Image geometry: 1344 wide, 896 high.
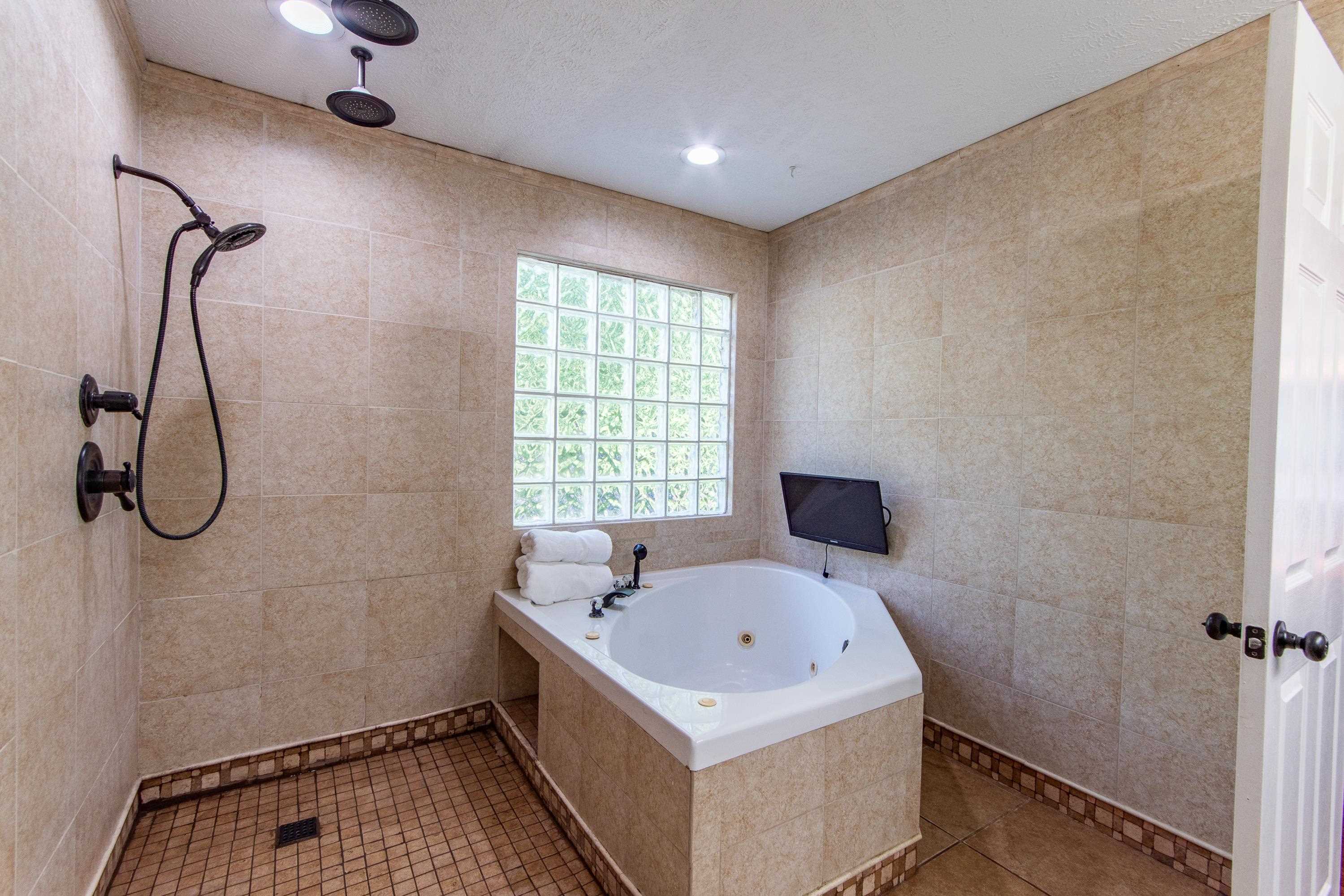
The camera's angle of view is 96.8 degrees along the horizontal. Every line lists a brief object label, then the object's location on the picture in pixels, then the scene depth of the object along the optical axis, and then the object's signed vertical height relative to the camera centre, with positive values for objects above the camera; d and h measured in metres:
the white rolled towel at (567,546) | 2.59 -0.50
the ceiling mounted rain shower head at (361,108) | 1.65 +0.92
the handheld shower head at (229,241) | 1.73 +0.55
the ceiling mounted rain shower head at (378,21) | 1.42 +1.00
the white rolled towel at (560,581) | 2.49 -0.63
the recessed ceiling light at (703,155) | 2.45 +1.18
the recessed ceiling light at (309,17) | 1.68 +1.19
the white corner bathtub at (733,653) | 1.52 -0.74
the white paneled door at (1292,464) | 1.08 -0.03
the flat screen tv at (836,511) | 2.67 -0.35
